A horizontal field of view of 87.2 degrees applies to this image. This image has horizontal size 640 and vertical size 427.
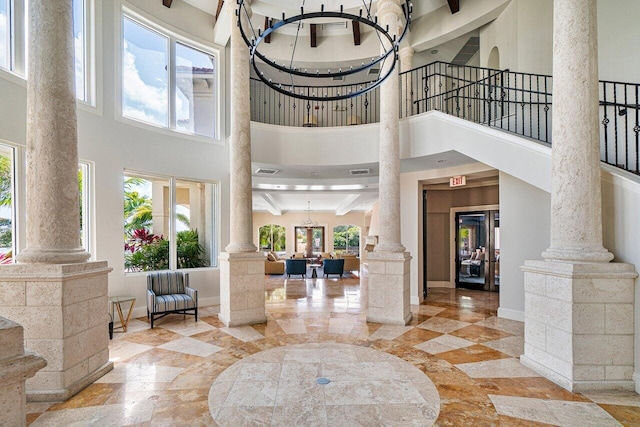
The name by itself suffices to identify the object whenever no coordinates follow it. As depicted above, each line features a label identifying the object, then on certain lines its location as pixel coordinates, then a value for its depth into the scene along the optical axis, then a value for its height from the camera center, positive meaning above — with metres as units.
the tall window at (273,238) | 22.31 -1.44
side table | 5.52 -1.45
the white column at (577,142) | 3.52 +0.76
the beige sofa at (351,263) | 14.05 -2.00
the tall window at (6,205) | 4.69 +0.20
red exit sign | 7.49 +0.76
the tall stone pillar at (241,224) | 5.83 -0.13
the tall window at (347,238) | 23.03 -1.58
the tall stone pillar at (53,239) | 3.31 -0.20
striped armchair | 5.82 -1.43
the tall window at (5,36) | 4.61 +2.55
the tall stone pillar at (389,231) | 5.87 -0.29
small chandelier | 19.30 -0.37
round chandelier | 3.12 +2.78
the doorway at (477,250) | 8.95 -1.00
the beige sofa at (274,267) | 13.02 -1.98
